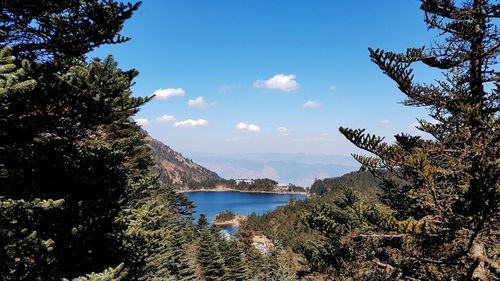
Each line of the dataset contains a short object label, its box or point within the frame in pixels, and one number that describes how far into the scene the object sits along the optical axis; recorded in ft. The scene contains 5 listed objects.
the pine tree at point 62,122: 19.38
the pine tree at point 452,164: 15.99
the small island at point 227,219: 443.28
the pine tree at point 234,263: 112.78
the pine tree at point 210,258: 110.63
